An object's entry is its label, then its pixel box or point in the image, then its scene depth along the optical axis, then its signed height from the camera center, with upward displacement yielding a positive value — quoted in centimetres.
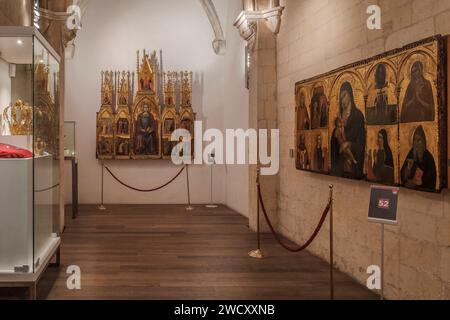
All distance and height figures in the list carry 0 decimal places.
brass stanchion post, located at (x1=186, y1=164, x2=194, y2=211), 1190 -100
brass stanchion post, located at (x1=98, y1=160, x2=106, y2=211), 1174 -112
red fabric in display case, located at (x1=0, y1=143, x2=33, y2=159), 445 +8
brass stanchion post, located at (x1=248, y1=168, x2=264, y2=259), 668 -131
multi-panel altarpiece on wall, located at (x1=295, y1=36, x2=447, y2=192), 398 +41
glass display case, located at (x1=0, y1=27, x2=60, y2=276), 445 +11
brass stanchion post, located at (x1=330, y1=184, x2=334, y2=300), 446 -83
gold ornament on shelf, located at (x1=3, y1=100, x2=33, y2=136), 466 +42
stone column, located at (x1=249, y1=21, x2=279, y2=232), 842 +116
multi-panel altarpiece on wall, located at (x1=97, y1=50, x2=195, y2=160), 1248 +119
